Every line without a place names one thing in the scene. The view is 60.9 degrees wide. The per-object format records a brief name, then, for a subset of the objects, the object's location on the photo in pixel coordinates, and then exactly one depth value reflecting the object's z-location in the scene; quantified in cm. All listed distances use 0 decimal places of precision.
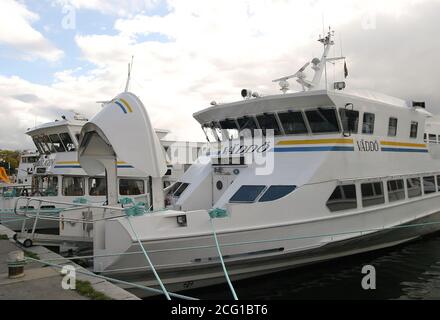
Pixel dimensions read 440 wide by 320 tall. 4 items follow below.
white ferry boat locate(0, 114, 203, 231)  1532
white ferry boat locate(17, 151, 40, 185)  2487
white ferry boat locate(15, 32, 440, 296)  702
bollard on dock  612
